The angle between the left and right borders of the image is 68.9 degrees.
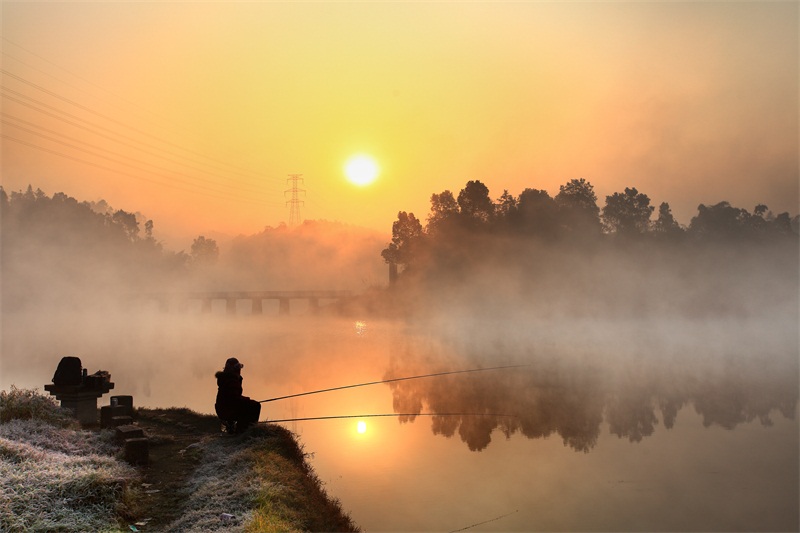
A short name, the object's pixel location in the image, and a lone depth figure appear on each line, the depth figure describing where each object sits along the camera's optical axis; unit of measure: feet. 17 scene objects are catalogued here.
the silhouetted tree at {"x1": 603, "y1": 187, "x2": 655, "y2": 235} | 306.76
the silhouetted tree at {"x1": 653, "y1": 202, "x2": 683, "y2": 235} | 305.32
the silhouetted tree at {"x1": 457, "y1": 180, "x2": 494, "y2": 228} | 306.96
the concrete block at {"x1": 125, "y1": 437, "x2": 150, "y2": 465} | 43.94
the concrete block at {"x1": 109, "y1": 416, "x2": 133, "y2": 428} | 53.11
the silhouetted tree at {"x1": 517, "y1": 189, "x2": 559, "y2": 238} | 296.30
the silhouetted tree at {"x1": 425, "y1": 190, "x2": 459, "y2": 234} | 314.96
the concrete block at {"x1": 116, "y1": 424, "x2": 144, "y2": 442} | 46.93
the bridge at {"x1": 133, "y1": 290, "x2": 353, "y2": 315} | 408.67
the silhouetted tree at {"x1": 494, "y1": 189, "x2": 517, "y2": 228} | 305.32
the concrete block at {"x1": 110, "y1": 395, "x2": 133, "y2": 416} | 58.23
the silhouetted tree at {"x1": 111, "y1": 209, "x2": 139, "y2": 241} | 405.59
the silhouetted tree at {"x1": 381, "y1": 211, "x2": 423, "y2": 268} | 330.75
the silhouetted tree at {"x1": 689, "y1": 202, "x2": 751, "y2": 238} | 302.45
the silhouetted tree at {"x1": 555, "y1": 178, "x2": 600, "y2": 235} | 296.08
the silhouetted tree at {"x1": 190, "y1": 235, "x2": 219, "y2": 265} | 545.85
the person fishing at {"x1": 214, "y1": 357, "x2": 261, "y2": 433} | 52.16
